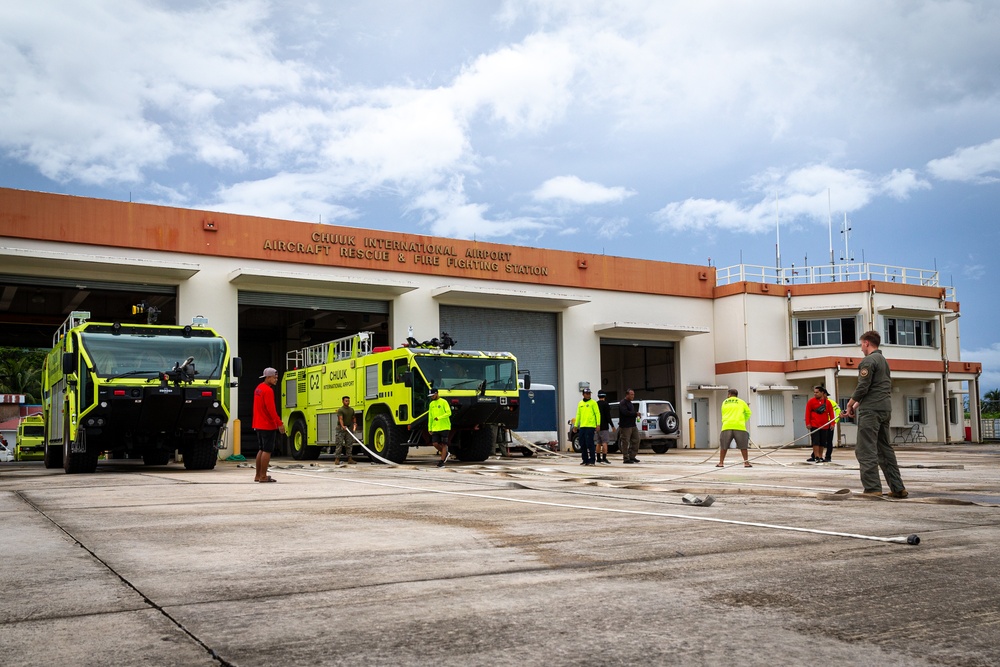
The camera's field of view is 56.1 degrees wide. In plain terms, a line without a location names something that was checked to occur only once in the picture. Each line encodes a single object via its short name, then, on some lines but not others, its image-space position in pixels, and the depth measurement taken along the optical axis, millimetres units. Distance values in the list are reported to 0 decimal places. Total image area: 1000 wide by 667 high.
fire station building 26531
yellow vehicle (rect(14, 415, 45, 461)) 33469
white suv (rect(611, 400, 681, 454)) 31844
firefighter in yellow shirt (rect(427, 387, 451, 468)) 19344
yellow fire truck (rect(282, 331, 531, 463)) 20500
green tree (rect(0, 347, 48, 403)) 65875
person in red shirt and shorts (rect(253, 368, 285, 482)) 13570
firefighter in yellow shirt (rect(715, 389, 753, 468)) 18406
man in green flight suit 9477
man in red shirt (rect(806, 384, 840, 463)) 20109
